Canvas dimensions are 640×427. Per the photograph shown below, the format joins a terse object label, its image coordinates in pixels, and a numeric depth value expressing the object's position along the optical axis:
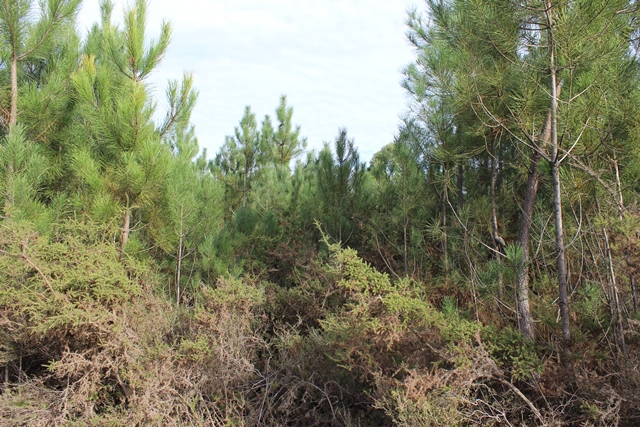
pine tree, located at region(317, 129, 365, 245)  6.79
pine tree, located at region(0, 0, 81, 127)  5.41
